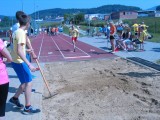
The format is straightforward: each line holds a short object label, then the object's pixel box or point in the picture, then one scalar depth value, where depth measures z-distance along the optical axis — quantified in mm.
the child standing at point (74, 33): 11270
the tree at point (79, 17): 54666
